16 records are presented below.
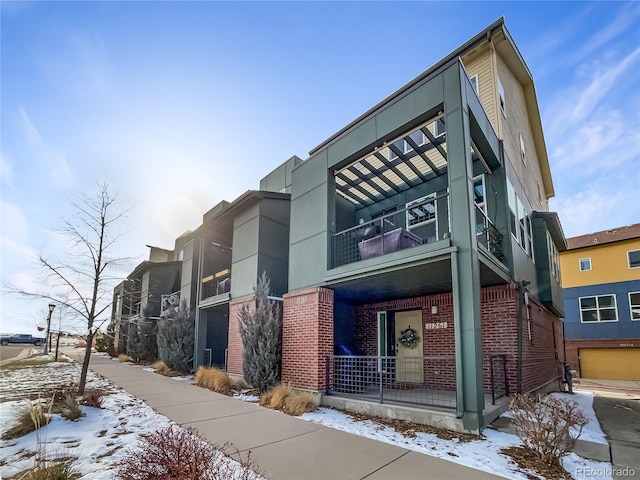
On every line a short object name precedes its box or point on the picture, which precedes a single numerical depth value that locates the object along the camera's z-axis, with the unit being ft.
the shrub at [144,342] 61.36
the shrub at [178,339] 45.42
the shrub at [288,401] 23.68
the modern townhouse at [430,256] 21.94
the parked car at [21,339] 133.39
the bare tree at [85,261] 25.99
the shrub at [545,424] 14.16
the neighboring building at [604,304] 68.39
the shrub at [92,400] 22.62
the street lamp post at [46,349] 77.51
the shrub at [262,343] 29.71
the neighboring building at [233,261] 37.29
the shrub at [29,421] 17.10
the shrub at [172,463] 9.57
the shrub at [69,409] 19.50
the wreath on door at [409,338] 32.60
